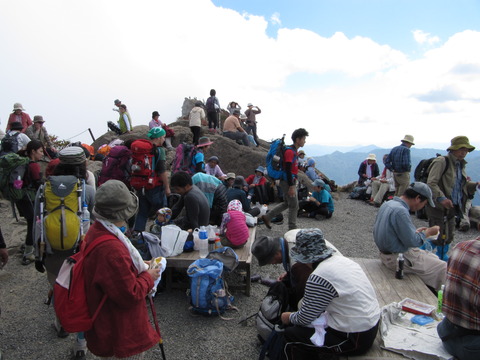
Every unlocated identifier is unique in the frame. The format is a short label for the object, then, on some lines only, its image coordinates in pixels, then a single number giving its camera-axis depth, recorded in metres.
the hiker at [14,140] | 5.99
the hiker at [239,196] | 7.29
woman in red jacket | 2.06
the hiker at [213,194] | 6.22
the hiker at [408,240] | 4.13
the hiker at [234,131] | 13.41
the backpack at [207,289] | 4.17
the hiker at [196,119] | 11.95
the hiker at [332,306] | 2.58
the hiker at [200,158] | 7.86
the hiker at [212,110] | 13.60
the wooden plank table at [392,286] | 3.54
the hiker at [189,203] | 4.82
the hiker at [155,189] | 5.62
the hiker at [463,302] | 2.40
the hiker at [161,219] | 5.10
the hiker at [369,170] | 12.97
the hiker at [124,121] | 14.43
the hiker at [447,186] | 5.47
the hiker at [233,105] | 15.86
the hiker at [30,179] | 5.10
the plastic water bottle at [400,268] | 4.04
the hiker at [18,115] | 8.62
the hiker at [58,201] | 3.19
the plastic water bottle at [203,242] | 4.64
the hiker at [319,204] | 9.46
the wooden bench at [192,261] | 4.49
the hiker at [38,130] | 8.49
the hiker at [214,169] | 9.18
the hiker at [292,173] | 6.50
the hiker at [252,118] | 15.77
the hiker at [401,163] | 8.48
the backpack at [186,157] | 7.92
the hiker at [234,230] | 4.93
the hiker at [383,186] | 11.23
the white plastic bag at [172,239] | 4.55
